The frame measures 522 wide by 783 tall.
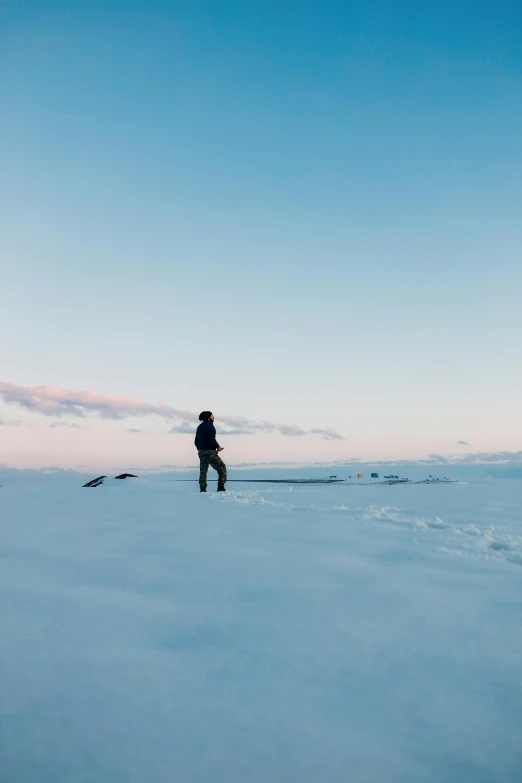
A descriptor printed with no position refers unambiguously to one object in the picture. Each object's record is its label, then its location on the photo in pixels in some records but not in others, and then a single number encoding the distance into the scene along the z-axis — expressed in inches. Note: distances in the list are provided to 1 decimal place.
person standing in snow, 397.7
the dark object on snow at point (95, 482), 475.0
